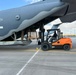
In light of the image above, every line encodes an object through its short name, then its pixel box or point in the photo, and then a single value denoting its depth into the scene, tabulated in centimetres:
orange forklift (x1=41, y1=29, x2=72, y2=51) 698
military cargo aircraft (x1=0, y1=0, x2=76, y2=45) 684
